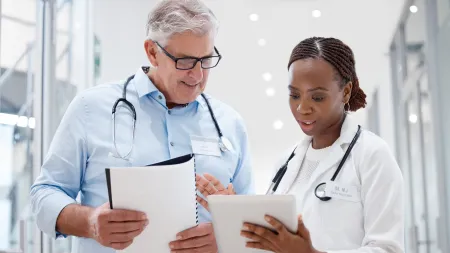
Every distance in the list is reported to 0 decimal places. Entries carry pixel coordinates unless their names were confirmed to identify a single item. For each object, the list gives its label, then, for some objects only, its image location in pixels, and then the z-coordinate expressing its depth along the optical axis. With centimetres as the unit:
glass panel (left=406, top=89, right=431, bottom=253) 516
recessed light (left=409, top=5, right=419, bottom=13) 497
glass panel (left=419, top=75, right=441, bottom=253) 418
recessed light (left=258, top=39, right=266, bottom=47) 666
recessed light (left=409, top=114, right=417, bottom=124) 539
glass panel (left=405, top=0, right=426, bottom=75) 457
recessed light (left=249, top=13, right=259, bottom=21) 632
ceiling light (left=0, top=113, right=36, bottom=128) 294
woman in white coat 142
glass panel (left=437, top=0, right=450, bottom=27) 378
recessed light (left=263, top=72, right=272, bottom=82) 684
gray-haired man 183
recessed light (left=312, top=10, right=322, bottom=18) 618
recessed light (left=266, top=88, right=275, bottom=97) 682
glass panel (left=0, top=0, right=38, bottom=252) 295
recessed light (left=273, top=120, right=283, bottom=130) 677
